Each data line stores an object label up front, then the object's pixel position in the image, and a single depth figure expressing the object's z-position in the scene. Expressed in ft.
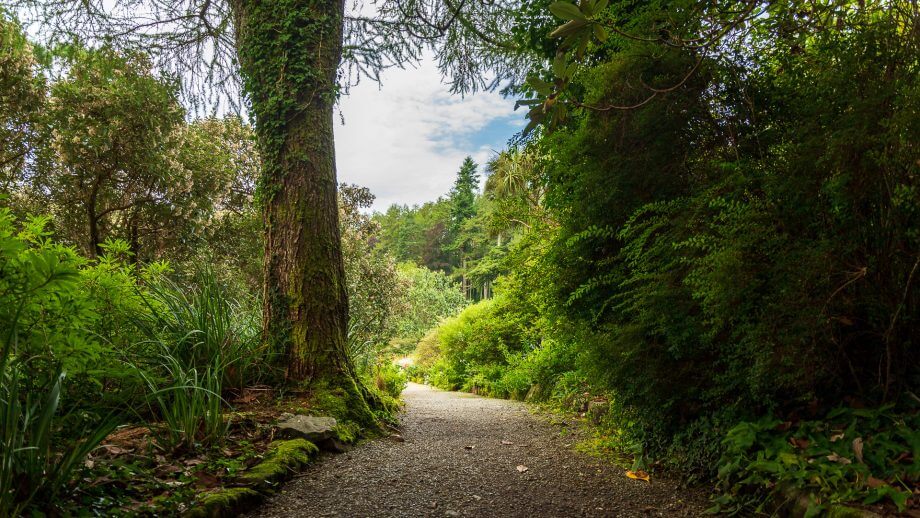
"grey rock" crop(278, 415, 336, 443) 11.31
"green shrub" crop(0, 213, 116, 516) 5.52
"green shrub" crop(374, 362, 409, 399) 23.57
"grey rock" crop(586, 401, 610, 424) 15.49
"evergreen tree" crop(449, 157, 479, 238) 123.34
